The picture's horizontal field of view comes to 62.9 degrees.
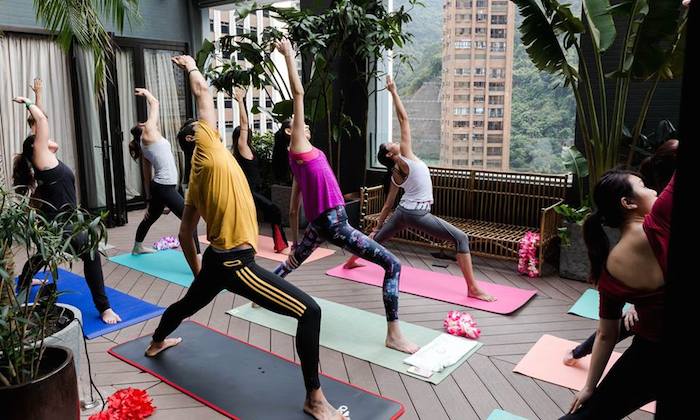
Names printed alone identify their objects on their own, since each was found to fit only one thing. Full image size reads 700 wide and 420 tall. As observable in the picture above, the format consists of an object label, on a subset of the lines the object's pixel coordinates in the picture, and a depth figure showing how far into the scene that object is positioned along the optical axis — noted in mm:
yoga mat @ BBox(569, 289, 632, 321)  4184
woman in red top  1840
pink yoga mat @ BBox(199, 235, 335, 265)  5848
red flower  2793
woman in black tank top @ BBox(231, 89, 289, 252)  5781
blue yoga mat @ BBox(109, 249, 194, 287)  5186
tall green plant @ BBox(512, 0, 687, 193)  4180
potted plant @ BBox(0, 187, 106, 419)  2166
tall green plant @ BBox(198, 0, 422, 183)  5859
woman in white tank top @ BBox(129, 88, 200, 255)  5406
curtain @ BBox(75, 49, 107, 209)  7141
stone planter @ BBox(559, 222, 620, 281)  4965
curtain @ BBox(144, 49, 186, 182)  8164
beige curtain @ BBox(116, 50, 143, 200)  7879
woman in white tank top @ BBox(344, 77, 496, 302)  4453
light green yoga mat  3492
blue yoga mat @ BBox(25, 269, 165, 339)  4009
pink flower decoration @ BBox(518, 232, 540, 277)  5098
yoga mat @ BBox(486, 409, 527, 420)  2824
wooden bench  5410
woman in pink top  3566
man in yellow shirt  2746
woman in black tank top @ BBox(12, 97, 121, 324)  3855
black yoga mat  2902
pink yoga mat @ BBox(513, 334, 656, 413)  3217
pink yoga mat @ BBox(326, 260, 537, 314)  4430
